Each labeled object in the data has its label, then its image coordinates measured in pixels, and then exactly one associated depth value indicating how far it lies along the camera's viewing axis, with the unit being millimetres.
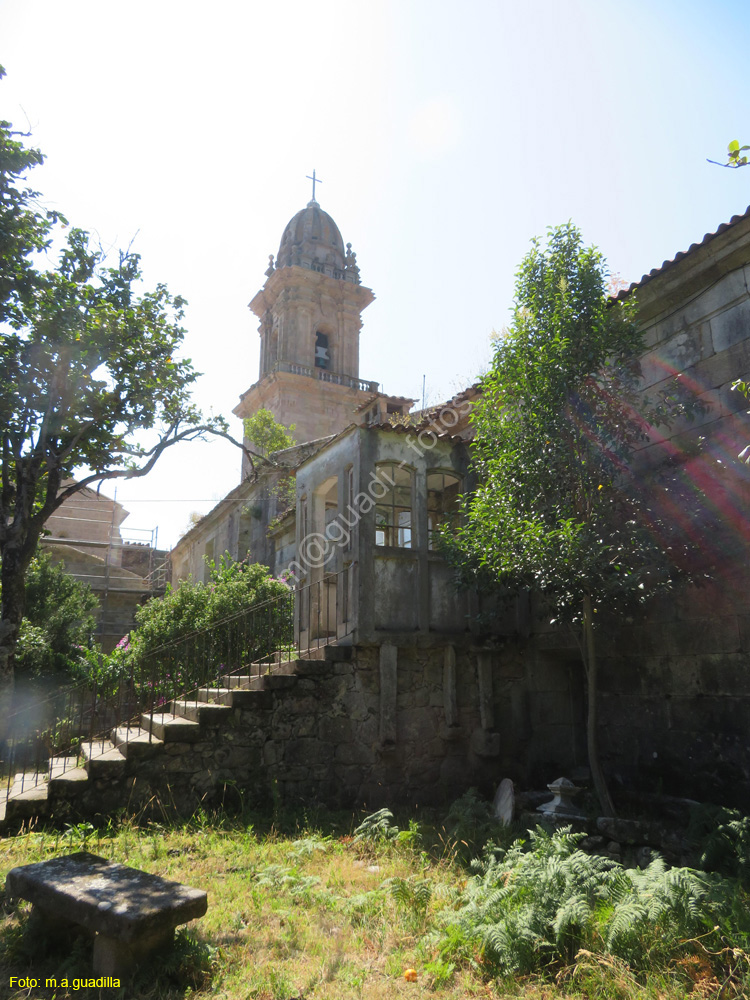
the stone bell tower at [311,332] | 25406
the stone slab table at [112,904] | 3732
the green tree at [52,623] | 12211
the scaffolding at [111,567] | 21031
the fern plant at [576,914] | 3859
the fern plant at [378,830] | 6445
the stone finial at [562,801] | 6578
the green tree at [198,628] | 11320
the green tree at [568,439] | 6730
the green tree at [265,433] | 21234
